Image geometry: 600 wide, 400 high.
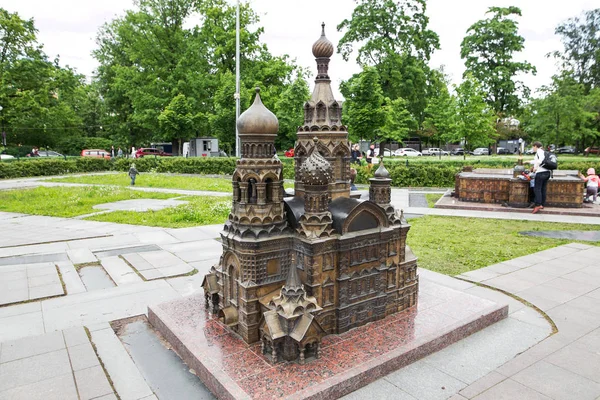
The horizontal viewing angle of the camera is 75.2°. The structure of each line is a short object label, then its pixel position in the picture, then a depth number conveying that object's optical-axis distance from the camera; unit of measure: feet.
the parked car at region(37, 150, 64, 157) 157.24
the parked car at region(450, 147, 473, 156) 195.96
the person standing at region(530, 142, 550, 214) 50.67
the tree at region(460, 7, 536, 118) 138.31
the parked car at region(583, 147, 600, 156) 179.20
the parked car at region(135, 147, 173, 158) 156.66
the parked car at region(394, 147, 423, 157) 174.38
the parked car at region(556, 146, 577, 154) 200.07
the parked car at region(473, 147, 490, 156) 198.08
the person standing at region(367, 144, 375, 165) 99.37
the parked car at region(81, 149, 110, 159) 153.79
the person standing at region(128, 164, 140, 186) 85.30
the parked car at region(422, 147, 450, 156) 193.63
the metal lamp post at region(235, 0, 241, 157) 92.00
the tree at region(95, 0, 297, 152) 126.31
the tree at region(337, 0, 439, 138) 127.44
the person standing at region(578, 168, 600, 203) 59.62
